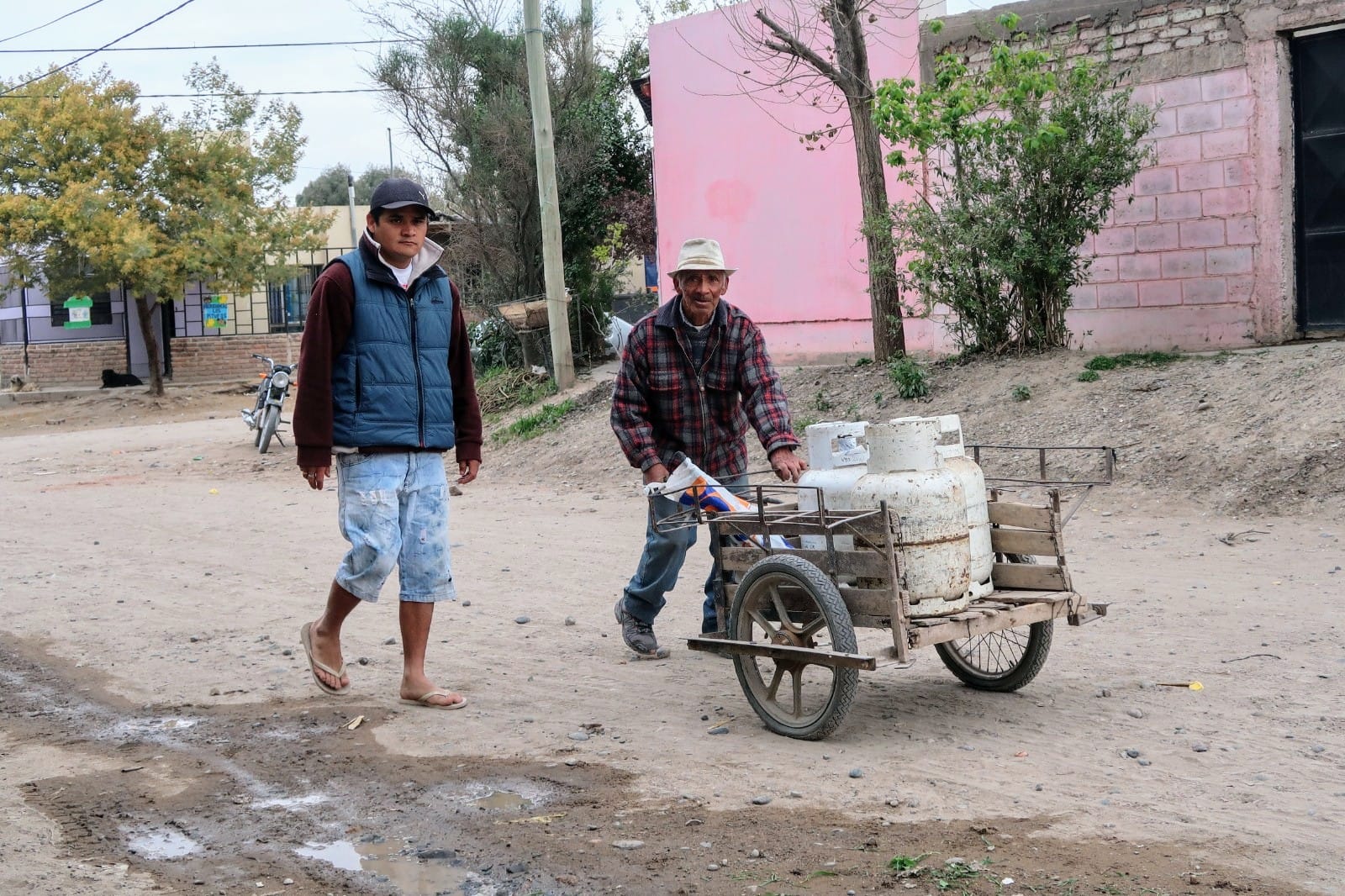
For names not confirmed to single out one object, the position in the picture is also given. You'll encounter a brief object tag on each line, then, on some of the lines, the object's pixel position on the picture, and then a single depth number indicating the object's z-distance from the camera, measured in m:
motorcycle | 18.84
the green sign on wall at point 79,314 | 35.06
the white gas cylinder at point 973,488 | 5.26
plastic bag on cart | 5.73
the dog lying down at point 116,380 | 33.91
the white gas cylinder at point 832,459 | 5.34
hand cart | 4.95
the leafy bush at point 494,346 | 20.95
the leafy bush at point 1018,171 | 12.45
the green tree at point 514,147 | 20.77
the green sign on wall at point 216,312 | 36.06
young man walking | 5.58
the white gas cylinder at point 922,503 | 5.02
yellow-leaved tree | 28.14
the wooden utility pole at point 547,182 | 17.47
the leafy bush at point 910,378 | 13.65
